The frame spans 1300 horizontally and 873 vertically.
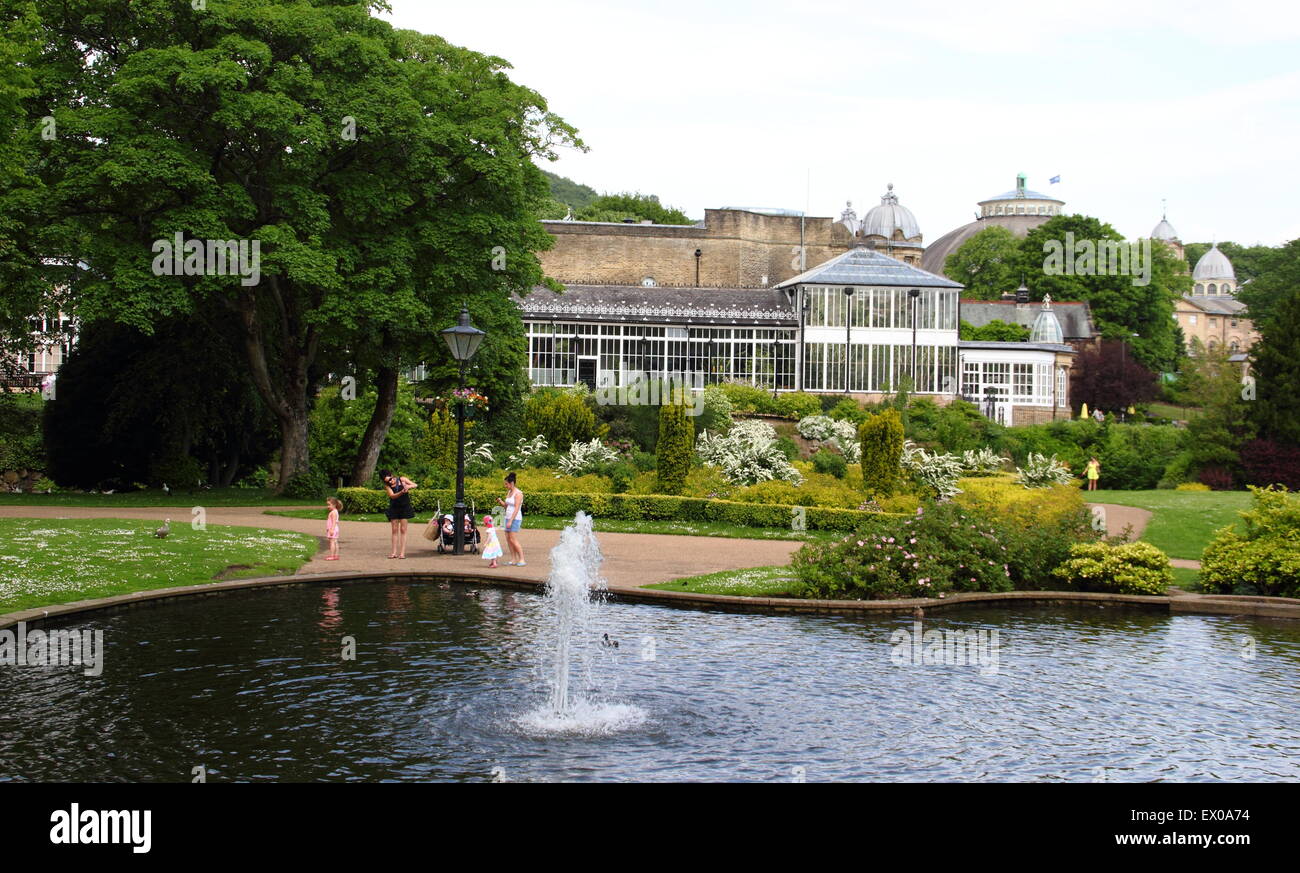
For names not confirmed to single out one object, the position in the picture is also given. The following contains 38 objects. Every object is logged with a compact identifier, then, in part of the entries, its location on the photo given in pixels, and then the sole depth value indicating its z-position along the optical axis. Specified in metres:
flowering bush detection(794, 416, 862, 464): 38.31
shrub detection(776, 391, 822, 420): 50.25
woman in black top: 20.80
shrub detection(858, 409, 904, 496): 30.28
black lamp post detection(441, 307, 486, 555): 21.81
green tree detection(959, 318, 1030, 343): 69.69
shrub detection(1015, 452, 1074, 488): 35.38
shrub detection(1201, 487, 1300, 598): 18.55
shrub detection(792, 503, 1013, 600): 17.53
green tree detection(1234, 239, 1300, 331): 83.38
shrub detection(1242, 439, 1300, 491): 39.19
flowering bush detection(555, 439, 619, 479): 33.41
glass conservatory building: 56.22
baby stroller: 22.02
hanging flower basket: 22.17
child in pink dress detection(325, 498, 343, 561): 20.39
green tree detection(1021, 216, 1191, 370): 77.88
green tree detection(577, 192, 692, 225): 89.69
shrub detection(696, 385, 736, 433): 41.91
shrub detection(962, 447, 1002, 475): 40.03
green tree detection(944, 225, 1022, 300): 92.81
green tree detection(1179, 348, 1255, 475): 41.25
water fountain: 10.95
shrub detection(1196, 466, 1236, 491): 40.34
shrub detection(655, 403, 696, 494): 30.55
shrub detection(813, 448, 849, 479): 34.59
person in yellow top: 42.09
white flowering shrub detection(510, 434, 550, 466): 35.84
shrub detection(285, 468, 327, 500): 31.27
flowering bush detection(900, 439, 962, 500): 32.39
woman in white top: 20.55
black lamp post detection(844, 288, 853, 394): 57.12
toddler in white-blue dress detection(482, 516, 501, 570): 20.30
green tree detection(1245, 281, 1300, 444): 40.25
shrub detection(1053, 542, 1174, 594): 18.80
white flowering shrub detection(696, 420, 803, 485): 32.56
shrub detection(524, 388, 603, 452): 39.66
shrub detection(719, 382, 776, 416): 49.50
